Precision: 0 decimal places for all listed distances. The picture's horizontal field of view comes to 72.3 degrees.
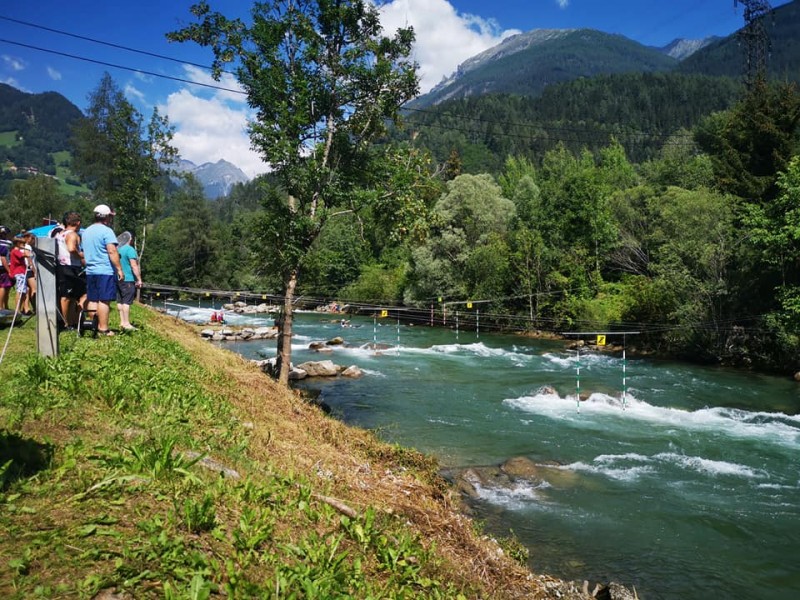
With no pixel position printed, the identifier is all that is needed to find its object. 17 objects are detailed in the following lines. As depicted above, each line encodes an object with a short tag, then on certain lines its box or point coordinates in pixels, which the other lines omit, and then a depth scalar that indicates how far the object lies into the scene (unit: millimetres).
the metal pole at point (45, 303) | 7664
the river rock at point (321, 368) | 27062
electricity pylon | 46906
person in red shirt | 12391
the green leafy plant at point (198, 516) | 4441
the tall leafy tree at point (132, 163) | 36875
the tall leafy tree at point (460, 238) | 49625
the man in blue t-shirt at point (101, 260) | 9453
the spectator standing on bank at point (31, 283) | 10581
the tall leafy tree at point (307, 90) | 16016
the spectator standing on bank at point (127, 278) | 11414
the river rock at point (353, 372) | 26991
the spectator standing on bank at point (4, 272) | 11746
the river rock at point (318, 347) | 34875
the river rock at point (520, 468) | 14312
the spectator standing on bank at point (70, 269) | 10000
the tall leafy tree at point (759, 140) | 37875
